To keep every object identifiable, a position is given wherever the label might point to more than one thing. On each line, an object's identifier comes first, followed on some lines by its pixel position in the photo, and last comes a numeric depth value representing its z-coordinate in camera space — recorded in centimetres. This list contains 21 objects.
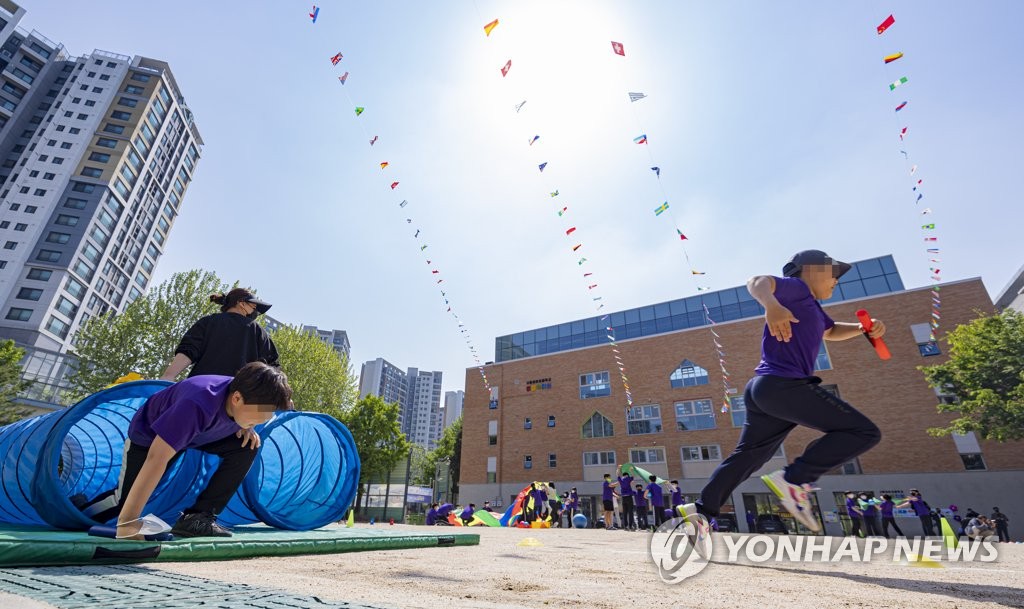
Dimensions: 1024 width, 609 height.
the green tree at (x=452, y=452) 4766
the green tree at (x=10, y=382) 2345
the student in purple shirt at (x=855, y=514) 1804
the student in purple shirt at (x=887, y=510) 1423
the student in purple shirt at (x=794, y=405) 286
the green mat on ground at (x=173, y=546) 204
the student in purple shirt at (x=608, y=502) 1627
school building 2403
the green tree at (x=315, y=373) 2470
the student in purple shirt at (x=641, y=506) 1493
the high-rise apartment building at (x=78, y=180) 4241
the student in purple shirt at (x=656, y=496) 1292
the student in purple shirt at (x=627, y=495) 1516
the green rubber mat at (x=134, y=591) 137
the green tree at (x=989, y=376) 1775
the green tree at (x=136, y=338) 1978
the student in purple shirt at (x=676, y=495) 1384
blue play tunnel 300
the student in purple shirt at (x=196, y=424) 243
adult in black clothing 392
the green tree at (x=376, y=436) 3084
